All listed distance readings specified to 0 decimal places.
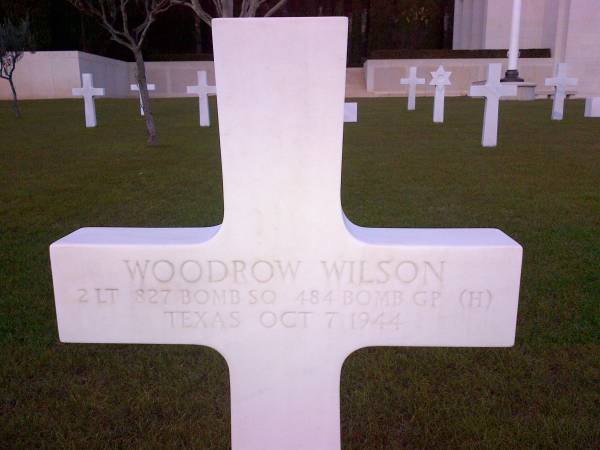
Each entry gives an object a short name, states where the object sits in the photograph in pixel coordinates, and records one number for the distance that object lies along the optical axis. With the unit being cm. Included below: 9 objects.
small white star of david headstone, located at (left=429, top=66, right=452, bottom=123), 1236
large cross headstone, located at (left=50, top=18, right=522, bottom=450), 115
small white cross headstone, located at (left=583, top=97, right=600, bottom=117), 844
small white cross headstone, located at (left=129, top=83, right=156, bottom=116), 1170
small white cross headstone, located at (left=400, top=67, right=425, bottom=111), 1584
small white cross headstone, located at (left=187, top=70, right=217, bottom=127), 1191
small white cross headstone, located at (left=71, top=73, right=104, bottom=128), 1200
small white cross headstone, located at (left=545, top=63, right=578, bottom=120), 1239
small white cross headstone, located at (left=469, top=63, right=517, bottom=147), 847
